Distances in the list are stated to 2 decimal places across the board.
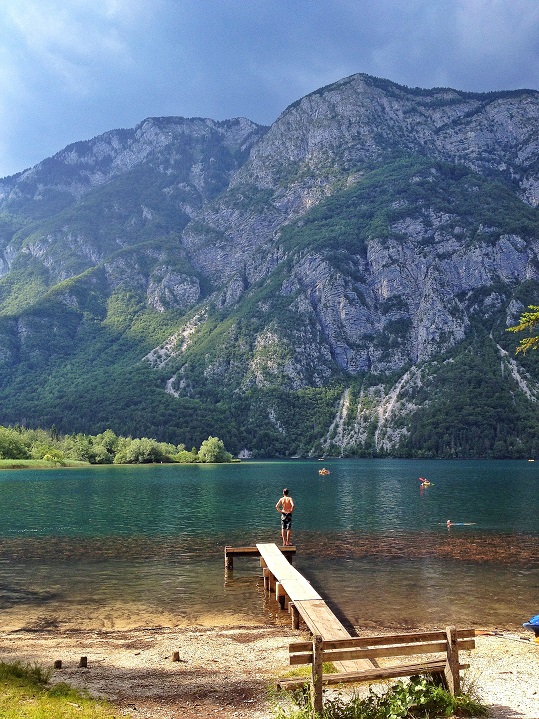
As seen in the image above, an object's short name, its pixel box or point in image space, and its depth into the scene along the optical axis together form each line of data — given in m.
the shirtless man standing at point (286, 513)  37.03
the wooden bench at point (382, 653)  11.96
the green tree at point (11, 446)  161.62
